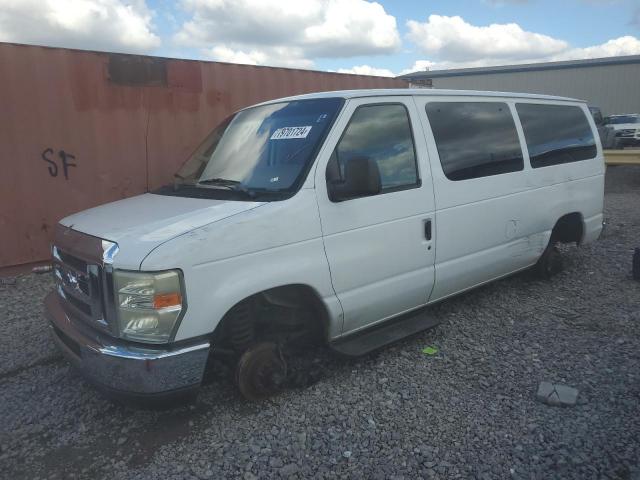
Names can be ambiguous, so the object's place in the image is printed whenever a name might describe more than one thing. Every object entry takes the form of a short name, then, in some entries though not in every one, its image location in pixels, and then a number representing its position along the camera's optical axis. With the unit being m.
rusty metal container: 5.78
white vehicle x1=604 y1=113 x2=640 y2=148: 20.28
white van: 2.52
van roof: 3.38
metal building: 32.56
